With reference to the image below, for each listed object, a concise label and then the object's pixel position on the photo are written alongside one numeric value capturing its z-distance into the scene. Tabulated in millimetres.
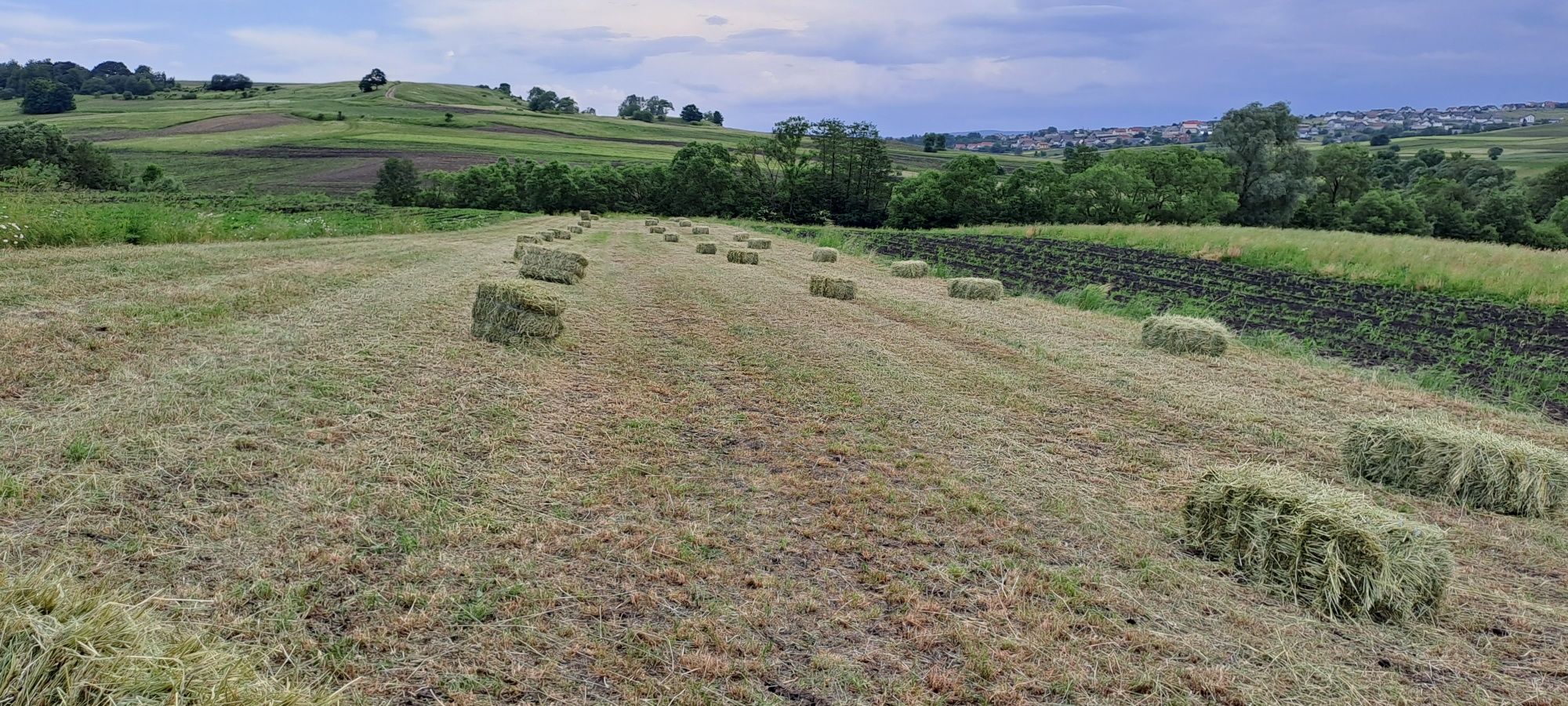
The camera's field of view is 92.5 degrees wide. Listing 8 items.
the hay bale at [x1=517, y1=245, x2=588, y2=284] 15742
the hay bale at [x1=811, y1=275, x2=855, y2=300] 16109
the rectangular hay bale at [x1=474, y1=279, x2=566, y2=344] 9500
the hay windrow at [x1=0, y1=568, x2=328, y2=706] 2309
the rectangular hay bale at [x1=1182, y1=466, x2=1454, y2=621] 4379
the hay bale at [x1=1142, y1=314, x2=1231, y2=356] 11461
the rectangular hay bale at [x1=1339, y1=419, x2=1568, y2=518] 5957
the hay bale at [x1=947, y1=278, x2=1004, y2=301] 17078
